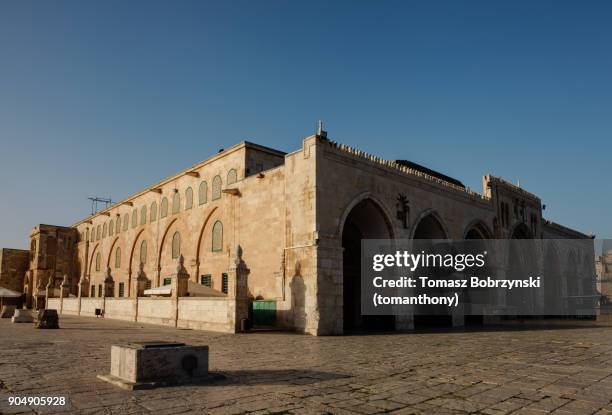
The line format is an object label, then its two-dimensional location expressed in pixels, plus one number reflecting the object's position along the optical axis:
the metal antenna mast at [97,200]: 56.23
